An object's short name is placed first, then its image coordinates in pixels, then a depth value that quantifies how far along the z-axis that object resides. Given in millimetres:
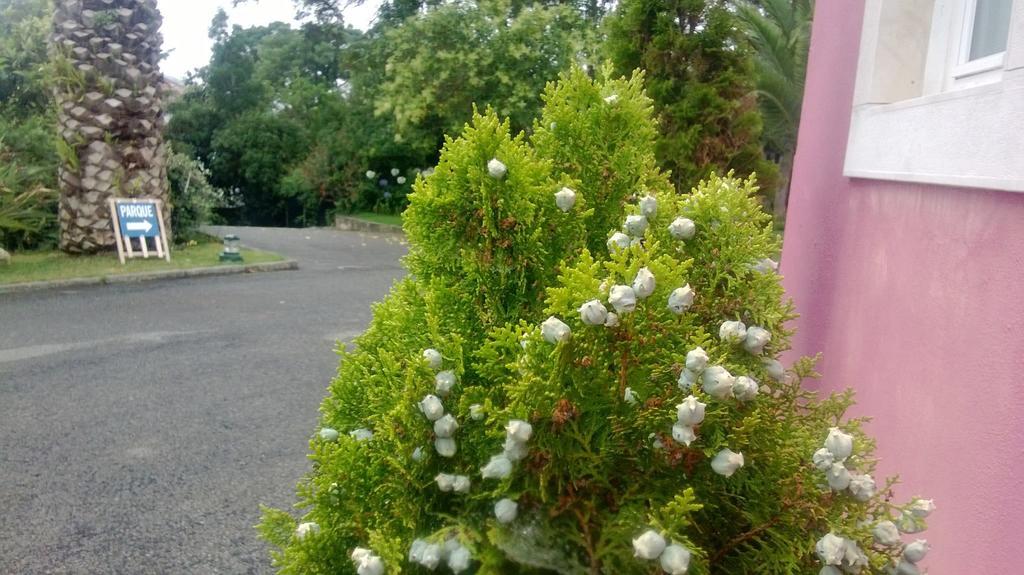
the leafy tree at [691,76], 7496
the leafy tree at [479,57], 18422
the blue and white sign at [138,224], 12414
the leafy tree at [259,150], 30609
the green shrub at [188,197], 14836
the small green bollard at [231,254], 13336
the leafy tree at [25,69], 15570
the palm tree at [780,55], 16688
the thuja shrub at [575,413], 1439
